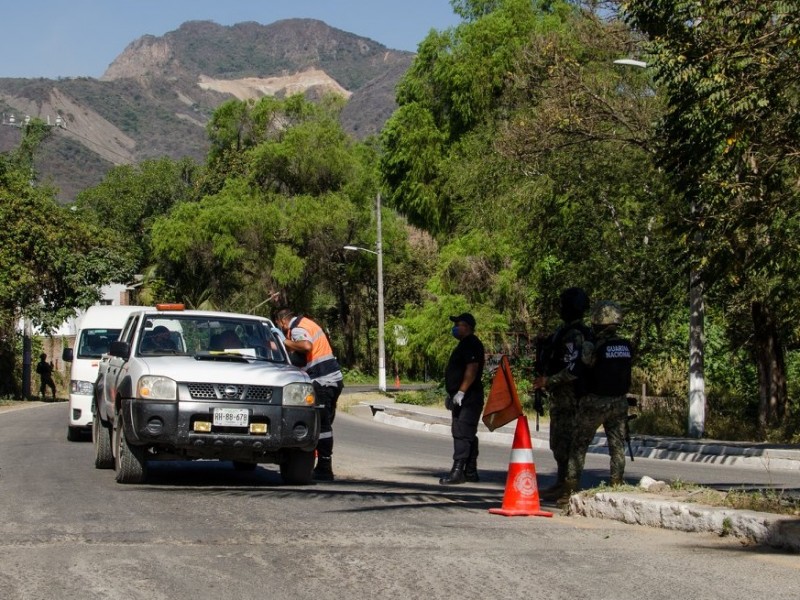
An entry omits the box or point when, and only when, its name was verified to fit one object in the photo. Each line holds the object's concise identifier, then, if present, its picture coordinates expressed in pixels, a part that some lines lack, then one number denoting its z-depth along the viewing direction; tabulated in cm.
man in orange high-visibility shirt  1348
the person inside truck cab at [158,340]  1280
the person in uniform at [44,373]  4194
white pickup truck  1150
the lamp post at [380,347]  4784
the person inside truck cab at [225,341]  1302
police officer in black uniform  1303
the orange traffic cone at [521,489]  998
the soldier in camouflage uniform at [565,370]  1063
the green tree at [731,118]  1349
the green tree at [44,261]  4216
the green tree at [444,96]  4681
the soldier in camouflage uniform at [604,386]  1047
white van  1950
